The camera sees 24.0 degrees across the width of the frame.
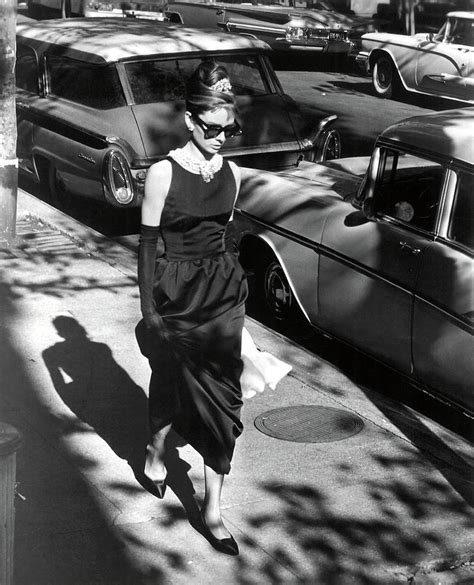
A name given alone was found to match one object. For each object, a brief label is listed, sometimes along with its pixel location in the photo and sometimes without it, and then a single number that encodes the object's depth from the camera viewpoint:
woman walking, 4.80
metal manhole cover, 6.18
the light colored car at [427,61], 18.78
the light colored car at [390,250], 6.24
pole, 9.25
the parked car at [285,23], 23.38
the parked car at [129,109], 9.84
